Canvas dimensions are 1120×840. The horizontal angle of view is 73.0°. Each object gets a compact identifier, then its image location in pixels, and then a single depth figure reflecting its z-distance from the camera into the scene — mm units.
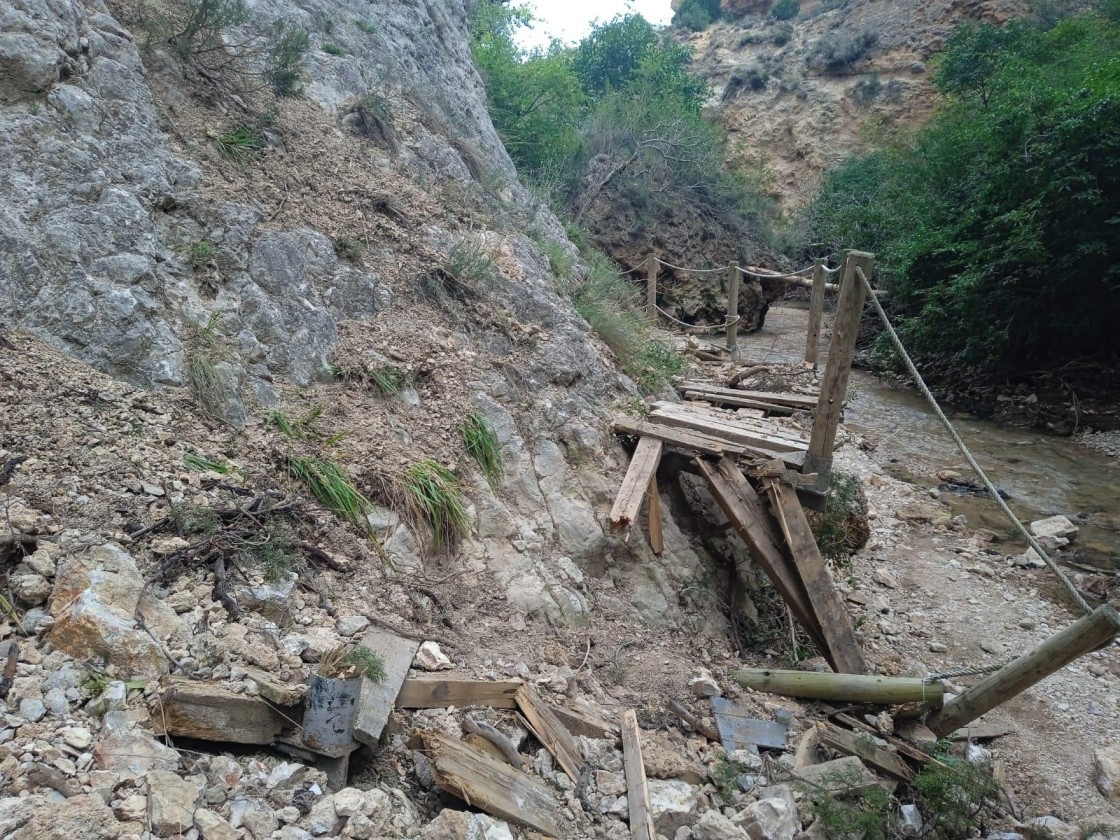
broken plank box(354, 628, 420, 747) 2443
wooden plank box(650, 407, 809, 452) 5094
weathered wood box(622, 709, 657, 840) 2707
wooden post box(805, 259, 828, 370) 9988
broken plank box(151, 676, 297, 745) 2203
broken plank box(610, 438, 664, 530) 4609
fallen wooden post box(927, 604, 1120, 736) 2963
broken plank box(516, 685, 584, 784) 2904
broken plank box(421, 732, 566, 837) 2412
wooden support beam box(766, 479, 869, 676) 4496
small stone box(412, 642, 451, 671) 3061
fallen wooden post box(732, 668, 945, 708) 3832
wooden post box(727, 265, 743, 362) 10914
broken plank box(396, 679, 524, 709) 2809
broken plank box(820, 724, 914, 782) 3473
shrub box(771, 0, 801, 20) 31422
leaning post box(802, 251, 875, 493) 4625
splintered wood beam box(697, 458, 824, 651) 4695
